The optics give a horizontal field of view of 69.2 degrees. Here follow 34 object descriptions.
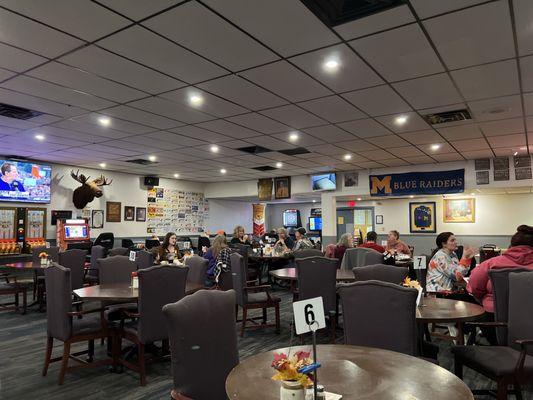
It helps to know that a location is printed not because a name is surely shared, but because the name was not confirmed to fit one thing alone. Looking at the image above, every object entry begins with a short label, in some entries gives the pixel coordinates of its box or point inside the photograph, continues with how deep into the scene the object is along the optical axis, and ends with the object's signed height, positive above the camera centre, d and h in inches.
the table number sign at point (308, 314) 59.7 -13.7
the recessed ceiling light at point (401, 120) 226.4 +63.1
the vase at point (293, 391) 55.2 -23.7
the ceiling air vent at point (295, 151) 318.3 +62.6
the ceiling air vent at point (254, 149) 314.5 +63.0
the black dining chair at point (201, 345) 78.8 -25.8
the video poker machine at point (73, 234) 373.4 -8.0
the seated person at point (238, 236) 395.5 -10.8
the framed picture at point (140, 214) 467.6 +14.3
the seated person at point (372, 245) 276.2 -14.5
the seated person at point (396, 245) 307.0 -16.0
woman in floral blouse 190.4 -21.7
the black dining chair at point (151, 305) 144.1 -29.9
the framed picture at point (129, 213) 455.5 +15.1
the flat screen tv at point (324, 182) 445.7 +50.7
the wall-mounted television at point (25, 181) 347.6 +41.9
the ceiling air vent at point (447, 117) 217.5 +63.2
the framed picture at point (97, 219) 421.4 +7.5
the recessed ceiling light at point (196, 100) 189.6 +63.4
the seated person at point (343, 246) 284.8 -15.5
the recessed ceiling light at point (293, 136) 267.6 +63.0
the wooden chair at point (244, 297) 209.2 -39.8
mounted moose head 398.6 +35.0
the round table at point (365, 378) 61.3 -26.9
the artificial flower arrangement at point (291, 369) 55.0 -20.6
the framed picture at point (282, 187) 486.9 +48.2
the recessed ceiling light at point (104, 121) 228.5 +63.5
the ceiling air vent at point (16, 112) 209.6 +64.0
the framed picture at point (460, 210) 452.8 +17.7
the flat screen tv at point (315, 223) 674.8 +3.9
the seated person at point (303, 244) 361.0 -17.8
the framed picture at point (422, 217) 475.8 +9.8
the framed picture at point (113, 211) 436.5 +17.1
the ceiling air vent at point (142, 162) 372.5 +62.9
